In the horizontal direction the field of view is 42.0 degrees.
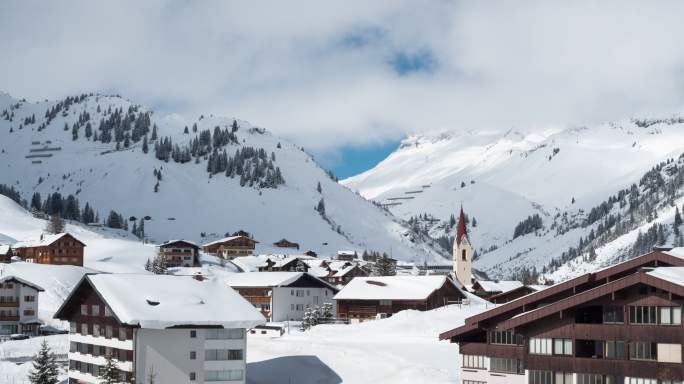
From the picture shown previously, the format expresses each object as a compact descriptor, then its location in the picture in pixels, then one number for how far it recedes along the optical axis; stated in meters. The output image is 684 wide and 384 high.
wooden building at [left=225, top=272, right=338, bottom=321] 131.25
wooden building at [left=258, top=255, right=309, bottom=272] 194.38
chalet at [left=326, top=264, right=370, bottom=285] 184.75
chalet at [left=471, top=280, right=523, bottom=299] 180.21
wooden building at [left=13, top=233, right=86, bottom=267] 177.00
